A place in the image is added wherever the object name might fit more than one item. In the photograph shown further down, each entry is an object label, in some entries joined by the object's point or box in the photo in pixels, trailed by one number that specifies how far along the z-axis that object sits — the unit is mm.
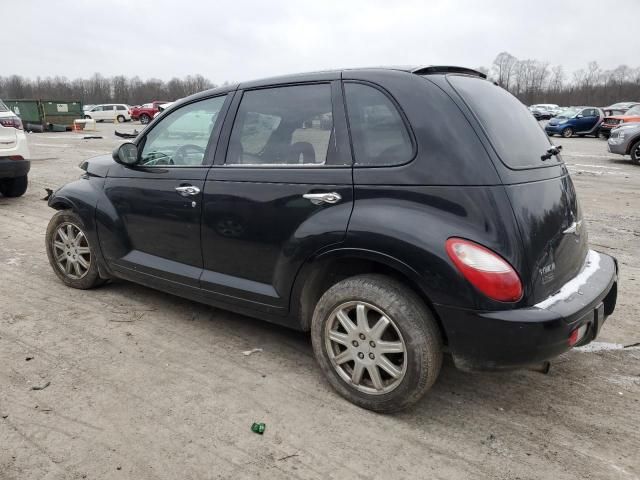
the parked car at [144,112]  43594
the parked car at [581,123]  25312
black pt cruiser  2361
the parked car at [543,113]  42253
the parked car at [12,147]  7668
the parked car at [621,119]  19484
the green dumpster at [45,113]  30172
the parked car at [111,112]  45356
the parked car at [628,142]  13732
